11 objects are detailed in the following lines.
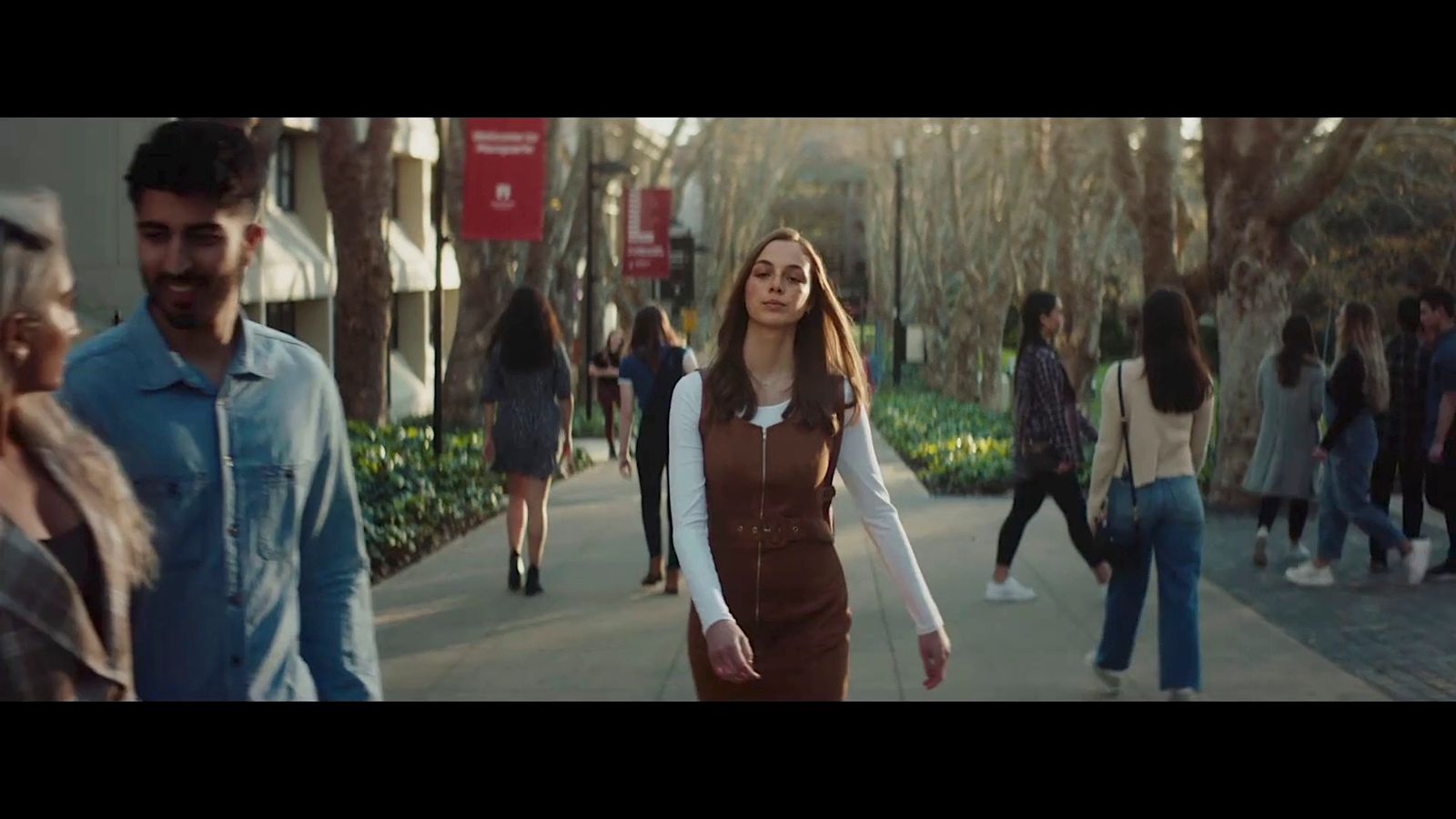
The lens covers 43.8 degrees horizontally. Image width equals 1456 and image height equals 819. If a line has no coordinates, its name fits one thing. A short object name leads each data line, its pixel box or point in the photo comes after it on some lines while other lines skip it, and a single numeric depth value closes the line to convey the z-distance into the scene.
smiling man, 2.95
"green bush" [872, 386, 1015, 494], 19.16
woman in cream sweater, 7.41
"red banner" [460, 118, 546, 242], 18.28
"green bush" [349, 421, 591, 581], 12.91
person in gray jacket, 11.80
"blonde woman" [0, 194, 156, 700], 2.36
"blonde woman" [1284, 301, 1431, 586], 11.17
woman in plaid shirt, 10.24
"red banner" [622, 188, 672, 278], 34.56
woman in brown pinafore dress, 4.32
